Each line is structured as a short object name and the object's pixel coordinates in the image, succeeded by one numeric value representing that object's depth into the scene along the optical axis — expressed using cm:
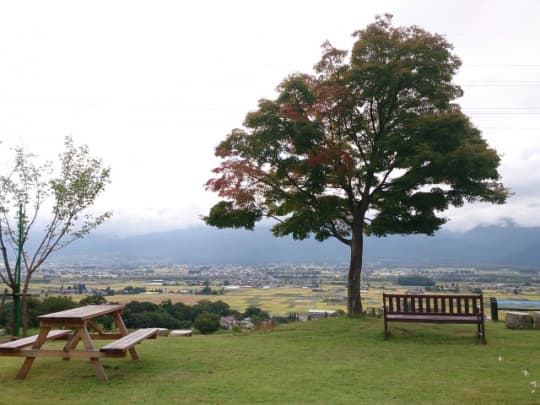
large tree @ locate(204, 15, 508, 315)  1323
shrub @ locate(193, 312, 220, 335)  1788
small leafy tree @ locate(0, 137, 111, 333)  1295
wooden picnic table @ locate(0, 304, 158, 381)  675
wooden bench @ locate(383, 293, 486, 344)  998
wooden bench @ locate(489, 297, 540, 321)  1459
